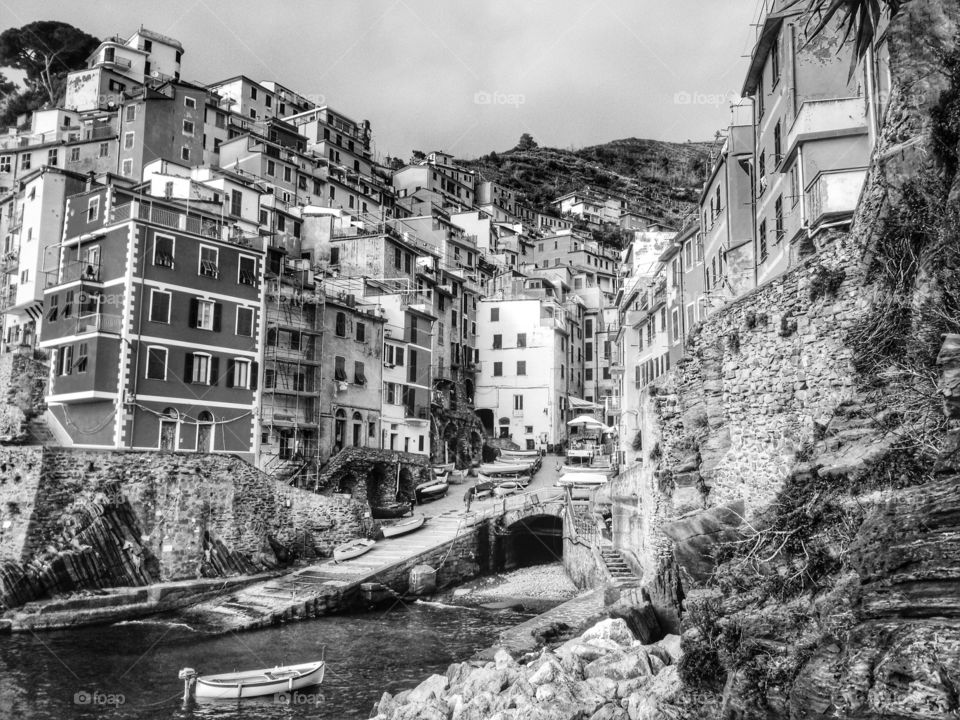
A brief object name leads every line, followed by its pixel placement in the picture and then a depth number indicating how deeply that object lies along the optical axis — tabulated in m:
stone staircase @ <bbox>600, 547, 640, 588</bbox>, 29.17
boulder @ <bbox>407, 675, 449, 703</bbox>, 19.88
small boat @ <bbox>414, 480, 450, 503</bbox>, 53.62
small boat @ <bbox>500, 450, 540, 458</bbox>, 68.63
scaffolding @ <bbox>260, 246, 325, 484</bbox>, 47.97
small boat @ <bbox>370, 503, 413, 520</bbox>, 50.09
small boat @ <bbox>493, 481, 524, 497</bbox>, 54.53
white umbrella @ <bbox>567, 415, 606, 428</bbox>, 59.19
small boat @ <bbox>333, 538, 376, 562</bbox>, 39.80
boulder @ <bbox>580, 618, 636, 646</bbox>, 20.91
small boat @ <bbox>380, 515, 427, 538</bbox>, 44.31
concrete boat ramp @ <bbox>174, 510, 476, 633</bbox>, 32.53
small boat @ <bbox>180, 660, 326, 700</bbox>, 23.39
